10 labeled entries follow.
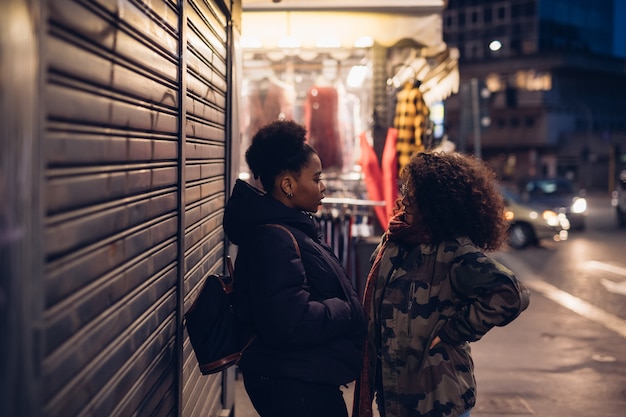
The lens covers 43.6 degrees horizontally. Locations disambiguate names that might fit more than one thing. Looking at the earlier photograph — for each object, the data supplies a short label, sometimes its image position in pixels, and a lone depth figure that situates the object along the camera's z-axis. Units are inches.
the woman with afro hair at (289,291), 106.3
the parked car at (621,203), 965.8
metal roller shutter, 68.6
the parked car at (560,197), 824.3
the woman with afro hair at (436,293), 120.5
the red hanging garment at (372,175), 309.0
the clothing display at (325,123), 350.9
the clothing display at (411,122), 345.4
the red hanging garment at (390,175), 302.7
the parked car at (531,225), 734.5
